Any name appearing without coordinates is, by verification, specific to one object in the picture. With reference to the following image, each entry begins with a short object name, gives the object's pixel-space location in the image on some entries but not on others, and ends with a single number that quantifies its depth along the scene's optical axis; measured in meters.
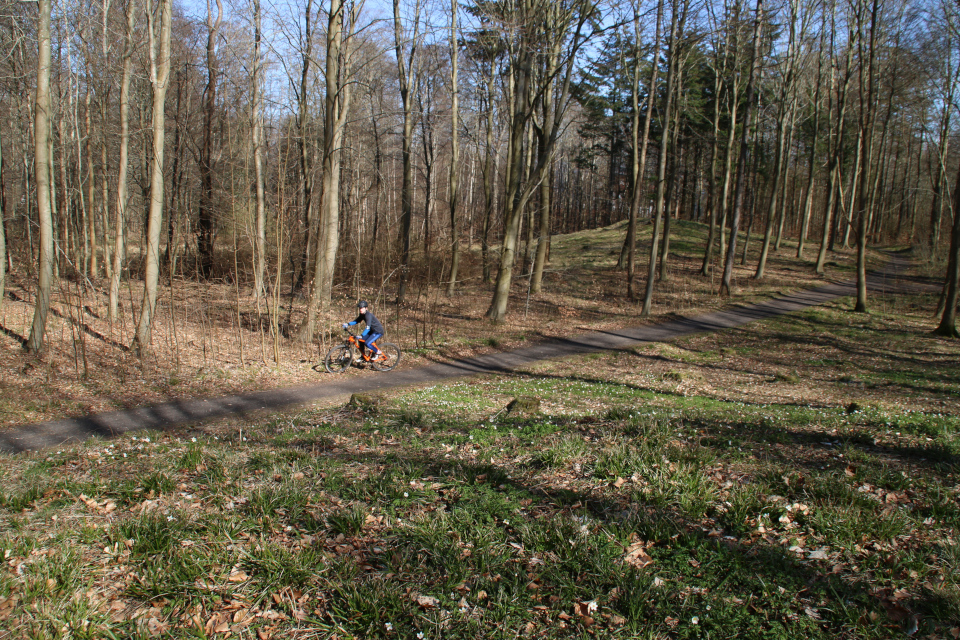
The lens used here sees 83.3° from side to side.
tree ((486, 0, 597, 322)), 17.88
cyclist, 13.89
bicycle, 14.43
